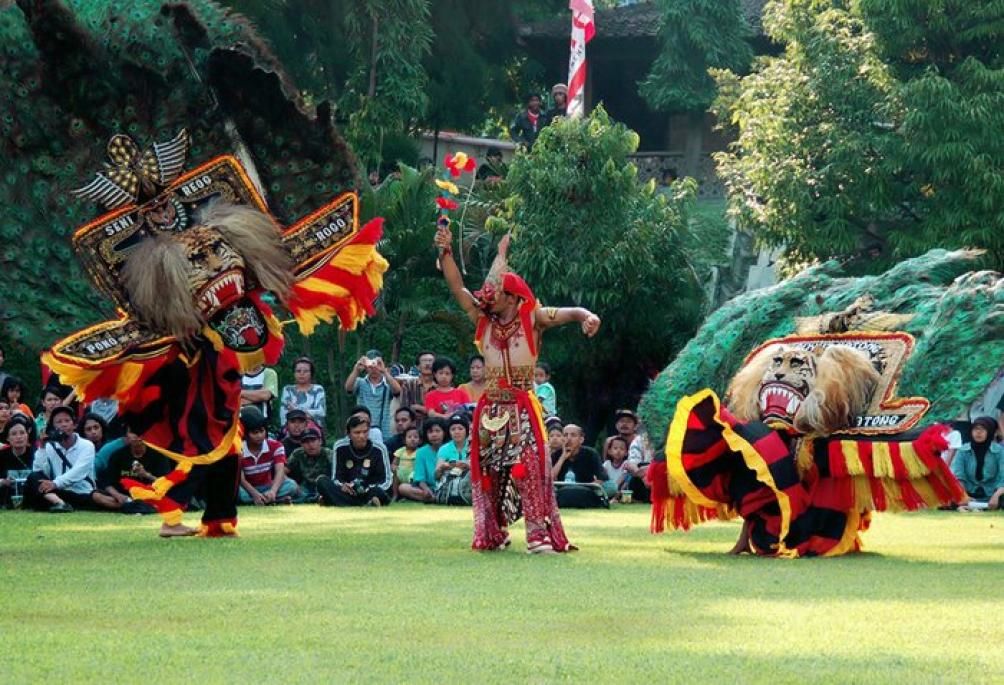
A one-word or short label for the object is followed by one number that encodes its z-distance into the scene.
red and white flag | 23.92
